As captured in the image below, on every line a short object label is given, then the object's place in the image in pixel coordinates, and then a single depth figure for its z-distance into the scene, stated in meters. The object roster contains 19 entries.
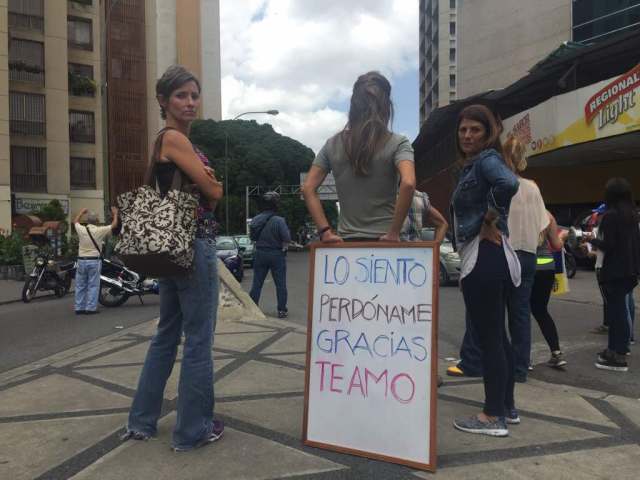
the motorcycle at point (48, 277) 11.55
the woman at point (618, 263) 4.97
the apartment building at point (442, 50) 67.62
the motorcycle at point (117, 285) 10.35
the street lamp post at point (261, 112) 36.23
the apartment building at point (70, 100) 30.48
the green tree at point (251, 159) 48.59
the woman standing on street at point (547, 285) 4.82
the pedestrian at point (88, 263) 9.16
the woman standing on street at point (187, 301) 2.84
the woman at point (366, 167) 3.13
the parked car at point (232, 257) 16.48
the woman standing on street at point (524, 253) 4.39
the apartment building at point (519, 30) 29.22
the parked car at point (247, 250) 24.88
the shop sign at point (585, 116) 16.91
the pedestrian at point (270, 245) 8.29
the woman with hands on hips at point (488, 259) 3.08
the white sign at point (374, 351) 2.75
